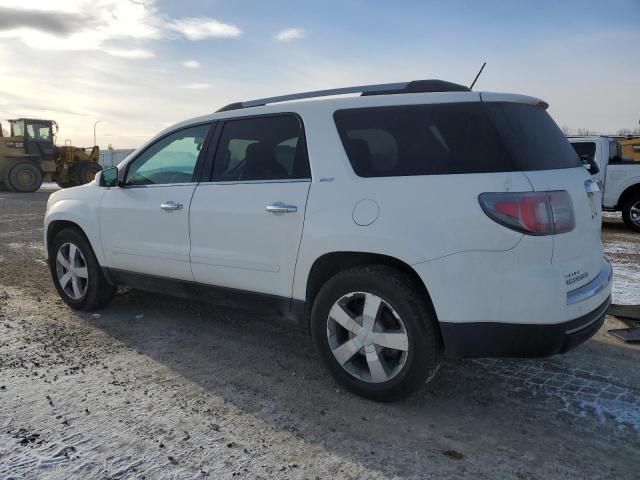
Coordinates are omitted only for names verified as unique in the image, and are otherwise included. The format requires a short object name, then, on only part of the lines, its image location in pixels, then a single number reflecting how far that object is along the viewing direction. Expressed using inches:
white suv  104.7
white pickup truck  414.9
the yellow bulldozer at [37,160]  818.8
